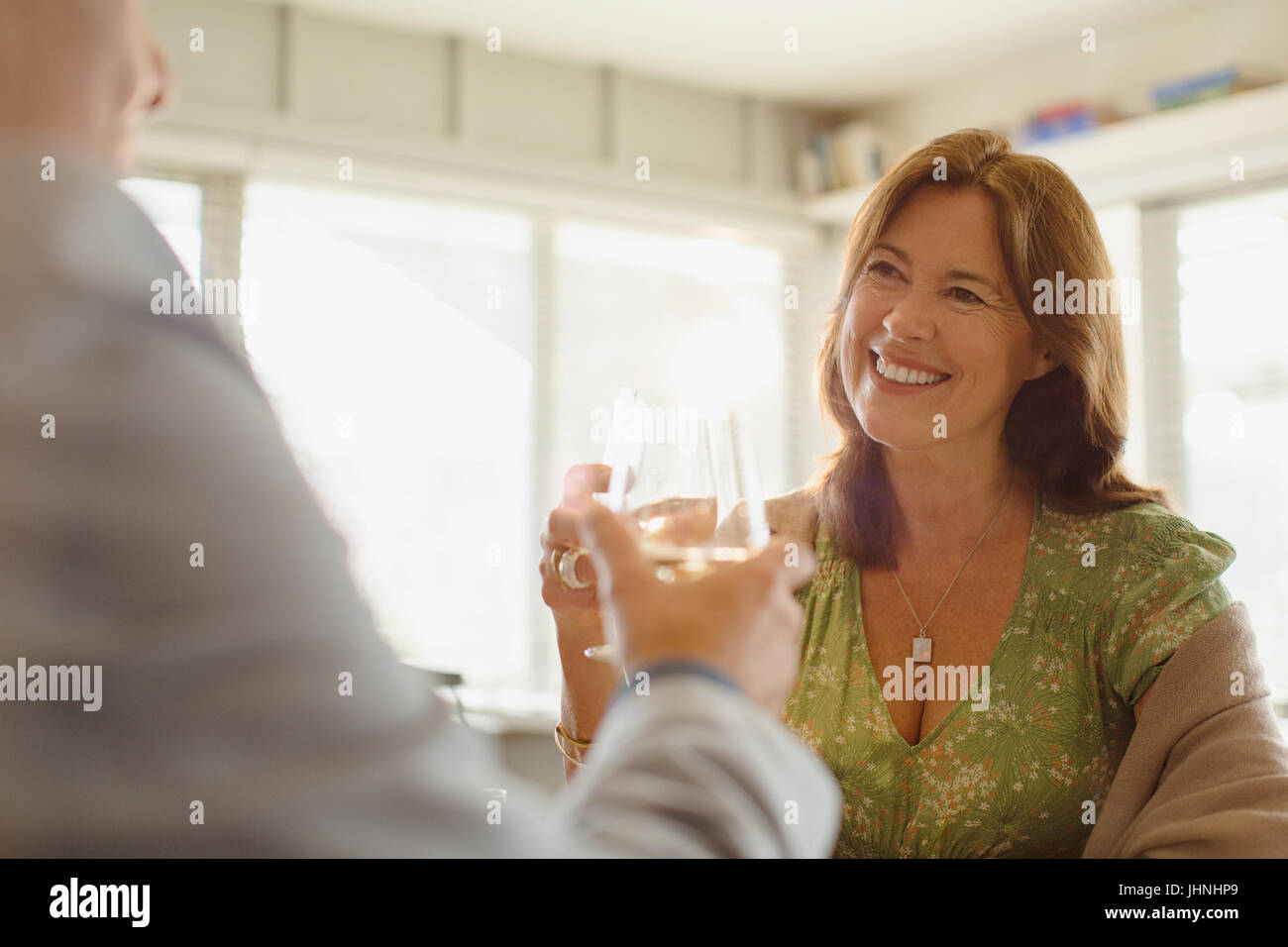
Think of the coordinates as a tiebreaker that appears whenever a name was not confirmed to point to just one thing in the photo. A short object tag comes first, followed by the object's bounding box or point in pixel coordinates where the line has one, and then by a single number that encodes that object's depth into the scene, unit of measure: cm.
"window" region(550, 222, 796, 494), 432
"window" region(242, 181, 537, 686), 378
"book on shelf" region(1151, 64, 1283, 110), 342
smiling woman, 115
